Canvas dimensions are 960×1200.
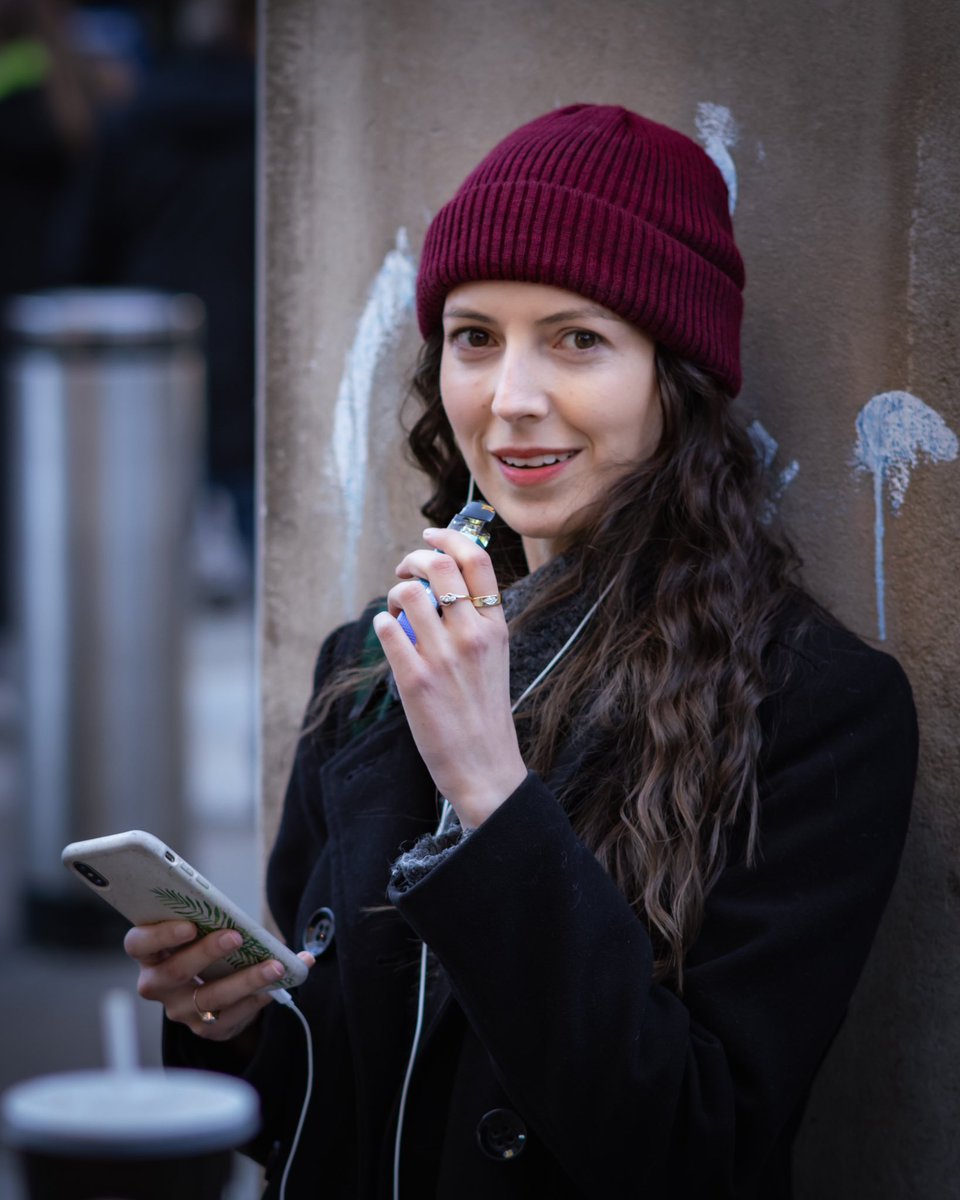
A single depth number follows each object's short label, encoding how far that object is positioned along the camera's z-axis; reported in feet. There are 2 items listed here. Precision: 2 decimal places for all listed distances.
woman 9.01
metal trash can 14.23
